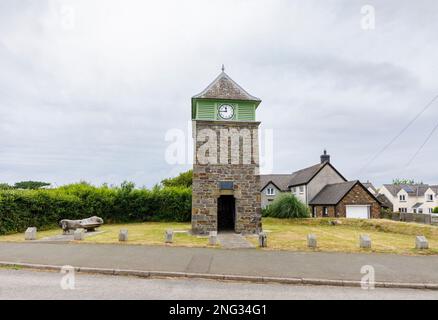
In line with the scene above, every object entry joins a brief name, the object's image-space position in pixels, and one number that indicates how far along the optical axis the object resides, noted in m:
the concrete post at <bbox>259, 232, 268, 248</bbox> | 13.27
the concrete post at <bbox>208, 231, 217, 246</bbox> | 13.67
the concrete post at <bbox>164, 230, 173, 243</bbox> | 14.21
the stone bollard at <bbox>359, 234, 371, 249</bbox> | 13.23
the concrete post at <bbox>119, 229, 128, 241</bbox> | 14.59
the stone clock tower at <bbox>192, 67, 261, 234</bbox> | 17.98
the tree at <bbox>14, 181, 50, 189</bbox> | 60.63
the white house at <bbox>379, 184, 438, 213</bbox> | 56.47
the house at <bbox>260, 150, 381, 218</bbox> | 33.03
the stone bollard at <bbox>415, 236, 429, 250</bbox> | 13.14
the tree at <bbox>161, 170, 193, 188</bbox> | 45.37
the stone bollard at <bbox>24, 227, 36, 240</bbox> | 15.02
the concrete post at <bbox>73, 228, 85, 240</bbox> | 14.62
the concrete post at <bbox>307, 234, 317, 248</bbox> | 13.16
